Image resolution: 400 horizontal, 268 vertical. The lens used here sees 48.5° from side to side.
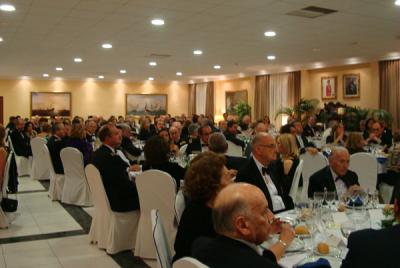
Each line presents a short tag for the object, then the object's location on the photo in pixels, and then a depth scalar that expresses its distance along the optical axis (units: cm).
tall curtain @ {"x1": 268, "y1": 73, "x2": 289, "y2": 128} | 1655
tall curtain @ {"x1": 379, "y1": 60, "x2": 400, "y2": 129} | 1274
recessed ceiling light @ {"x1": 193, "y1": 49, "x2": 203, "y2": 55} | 1144
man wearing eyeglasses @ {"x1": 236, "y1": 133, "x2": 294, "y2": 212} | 381
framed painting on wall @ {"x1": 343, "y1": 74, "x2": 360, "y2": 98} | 1393
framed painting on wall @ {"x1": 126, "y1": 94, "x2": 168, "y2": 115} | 2257
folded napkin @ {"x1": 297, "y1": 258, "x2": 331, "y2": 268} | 208
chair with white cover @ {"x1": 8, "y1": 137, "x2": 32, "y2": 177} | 1089
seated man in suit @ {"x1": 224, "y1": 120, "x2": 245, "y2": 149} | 919
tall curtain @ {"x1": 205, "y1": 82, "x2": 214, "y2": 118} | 2133
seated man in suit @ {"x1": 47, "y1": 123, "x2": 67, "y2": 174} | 782
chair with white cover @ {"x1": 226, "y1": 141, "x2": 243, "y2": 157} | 917
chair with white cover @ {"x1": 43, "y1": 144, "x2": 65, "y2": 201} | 792
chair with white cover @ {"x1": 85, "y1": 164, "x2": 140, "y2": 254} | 498
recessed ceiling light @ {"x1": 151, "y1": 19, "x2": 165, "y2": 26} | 775
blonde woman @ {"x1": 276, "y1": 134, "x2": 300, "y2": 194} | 487
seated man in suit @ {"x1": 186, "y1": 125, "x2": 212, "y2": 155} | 771
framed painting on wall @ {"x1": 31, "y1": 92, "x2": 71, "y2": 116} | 2080
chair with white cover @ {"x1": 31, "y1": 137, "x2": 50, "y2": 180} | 1005
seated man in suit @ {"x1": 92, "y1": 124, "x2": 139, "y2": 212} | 491
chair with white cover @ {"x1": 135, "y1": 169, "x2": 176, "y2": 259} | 421
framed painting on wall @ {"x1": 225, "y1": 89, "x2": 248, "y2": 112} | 1923
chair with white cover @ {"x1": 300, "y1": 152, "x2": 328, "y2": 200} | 666
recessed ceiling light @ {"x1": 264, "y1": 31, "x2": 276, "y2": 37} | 884
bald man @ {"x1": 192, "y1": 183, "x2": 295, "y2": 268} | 176
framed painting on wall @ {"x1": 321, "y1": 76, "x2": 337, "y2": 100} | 1470
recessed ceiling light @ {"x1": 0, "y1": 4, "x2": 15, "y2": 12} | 672
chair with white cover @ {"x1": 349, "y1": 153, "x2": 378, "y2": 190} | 628
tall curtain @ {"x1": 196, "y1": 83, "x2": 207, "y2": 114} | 2219
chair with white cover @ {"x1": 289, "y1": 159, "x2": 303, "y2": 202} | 487
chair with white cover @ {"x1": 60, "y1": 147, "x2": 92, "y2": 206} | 742
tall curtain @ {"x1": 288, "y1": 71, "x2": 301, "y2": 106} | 1584
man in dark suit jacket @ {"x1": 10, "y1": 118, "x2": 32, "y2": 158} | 1080
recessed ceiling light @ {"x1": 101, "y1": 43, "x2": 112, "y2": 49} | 1052
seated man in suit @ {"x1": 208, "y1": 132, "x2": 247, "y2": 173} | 525
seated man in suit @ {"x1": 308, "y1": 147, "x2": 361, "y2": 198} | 422
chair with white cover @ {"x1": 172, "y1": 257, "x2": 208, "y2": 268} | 161
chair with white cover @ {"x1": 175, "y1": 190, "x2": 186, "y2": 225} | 322
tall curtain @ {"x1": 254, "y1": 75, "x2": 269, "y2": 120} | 1740
